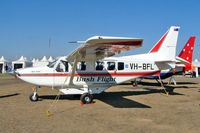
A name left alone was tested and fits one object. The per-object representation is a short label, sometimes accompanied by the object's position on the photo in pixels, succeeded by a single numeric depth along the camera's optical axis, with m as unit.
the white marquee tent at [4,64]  70.81
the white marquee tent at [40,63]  59.48
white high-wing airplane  13.61
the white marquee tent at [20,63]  67.25
